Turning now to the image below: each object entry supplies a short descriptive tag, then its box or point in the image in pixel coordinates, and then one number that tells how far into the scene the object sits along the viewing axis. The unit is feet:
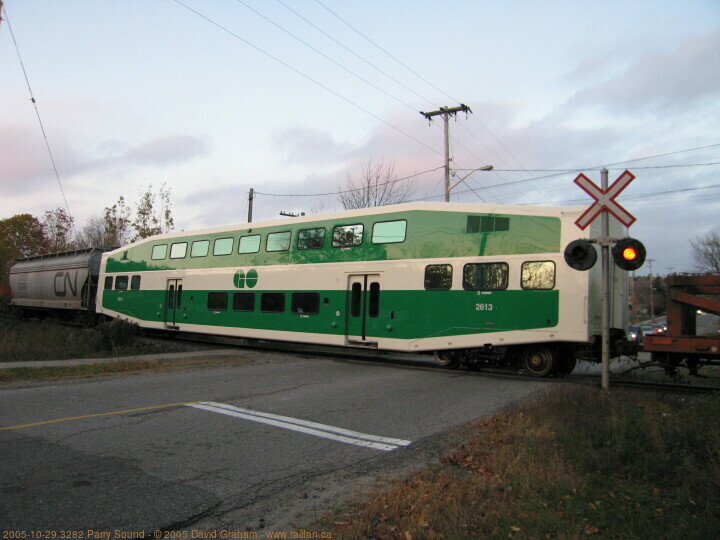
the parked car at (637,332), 108.87
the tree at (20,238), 204.03
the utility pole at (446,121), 88.60
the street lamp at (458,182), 86.58
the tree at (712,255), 191.21
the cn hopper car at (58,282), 88.74
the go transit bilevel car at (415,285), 40.27
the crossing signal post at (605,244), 24.38
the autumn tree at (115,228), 156.35
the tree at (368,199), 107.95
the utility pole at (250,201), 115.07
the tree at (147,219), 149.69
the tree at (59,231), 191.31
